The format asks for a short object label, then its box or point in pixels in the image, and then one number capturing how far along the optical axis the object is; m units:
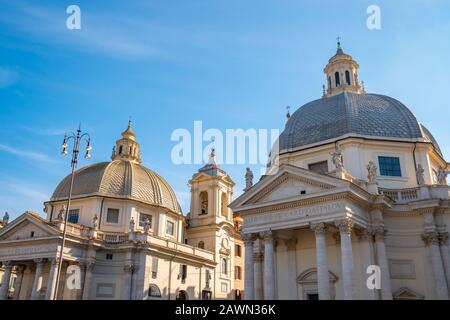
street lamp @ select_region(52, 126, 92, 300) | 23.45
